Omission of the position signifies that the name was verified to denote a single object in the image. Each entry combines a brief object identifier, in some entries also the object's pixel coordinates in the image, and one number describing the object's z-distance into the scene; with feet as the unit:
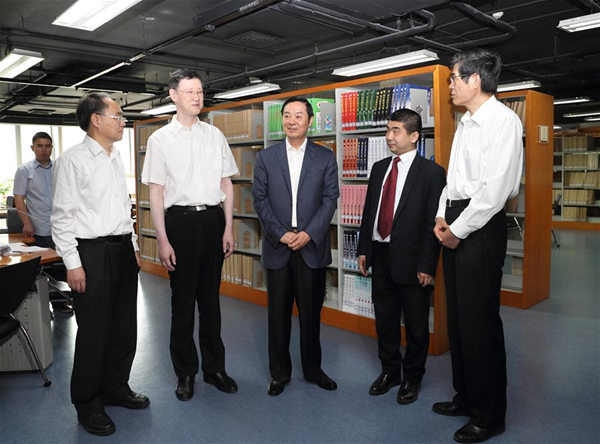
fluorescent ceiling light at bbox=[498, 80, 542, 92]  29.99
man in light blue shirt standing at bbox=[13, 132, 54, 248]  17.07
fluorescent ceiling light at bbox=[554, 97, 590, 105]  36.45
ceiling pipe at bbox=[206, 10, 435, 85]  22.80
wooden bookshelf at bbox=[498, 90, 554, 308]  16.18
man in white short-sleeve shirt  9.68
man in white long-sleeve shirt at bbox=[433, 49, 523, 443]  7.98
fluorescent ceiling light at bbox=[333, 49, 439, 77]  22.25
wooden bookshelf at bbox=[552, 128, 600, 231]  40.22
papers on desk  12.76
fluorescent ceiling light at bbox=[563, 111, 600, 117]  43.55
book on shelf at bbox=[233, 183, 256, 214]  18.44
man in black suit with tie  9.89
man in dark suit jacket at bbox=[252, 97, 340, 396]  10.17
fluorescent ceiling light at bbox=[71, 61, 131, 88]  27.72
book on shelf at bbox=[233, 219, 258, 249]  18.43
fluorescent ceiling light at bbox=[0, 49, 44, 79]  21.88
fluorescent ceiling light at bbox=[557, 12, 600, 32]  17.10
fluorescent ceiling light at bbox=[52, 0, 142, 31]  16.25
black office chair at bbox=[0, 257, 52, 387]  9.68
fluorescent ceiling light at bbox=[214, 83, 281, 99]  30.89
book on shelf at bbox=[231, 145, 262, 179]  18.19
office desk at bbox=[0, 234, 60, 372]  11.58
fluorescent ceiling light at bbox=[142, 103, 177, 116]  35.13
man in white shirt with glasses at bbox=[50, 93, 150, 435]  8.54
